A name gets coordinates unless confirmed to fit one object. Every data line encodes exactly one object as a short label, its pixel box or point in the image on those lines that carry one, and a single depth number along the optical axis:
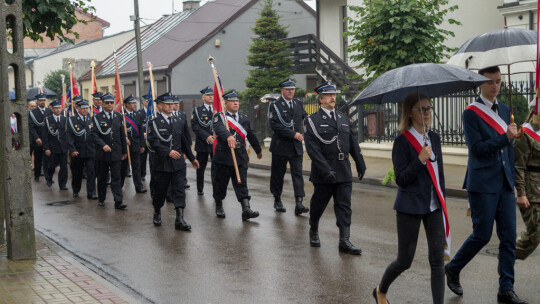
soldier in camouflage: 6.37
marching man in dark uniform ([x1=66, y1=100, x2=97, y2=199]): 14.15
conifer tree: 31.58
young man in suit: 6.04
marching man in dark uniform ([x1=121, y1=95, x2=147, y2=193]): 15.28
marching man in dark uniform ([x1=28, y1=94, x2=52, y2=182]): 17.56
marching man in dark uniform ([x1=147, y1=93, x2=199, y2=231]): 10.56
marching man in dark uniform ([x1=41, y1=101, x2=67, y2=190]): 16.31
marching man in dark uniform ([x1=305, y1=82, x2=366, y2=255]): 8.45
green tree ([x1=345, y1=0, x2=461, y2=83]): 15.41
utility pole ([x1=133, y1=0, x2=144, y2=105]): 29.56
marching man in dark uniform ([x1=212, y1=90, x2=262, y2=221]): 10.99
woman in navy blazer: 5.68
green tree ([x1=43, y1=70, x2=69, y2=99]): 52.31
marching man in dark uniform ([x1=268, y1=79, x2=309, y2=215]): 11.21
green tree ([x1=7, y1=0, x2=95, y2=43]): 8.91
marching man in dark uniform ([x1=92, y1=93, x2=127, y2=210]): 13.02
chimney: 49.44
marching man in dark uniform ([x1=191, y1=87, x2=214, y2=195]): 13.91
